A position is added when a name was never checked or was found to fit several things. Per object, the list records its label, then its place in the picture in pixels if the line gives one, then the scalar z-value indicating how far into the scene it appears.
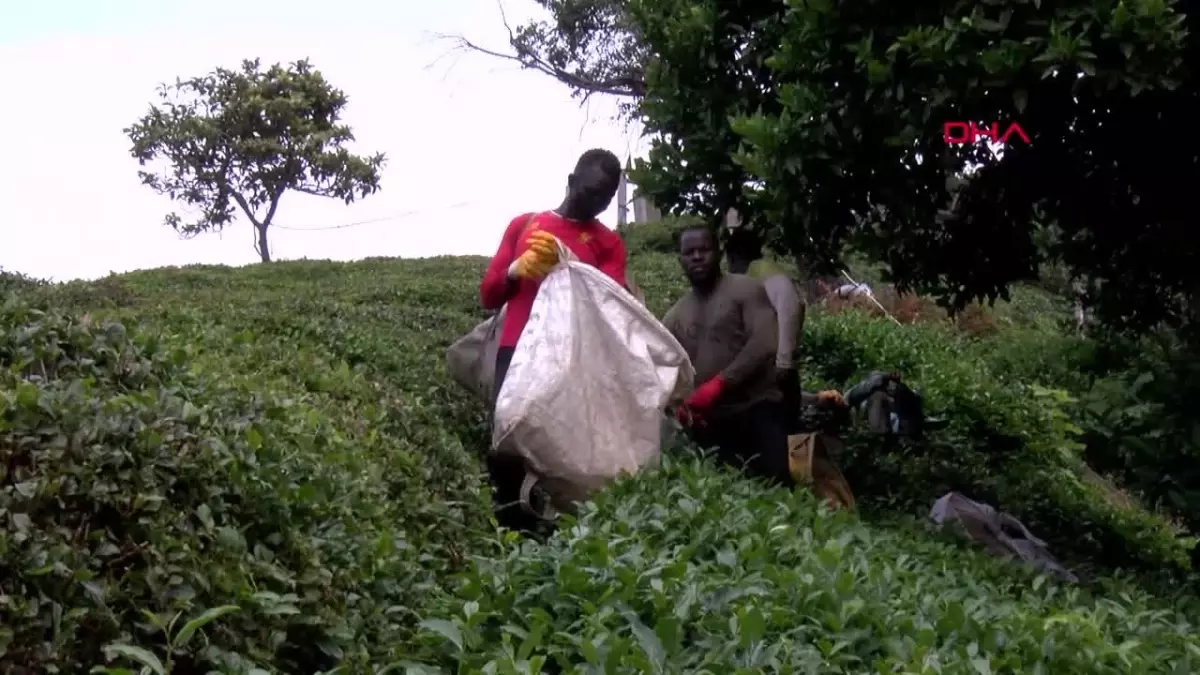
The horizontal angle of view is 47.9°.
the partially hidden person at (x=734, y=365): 5.93
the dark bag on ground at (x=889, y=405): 9.16
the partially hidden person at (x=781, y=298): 6.90
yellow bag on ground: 6.02
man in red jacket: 5.37
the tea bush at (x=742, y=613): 3.11
